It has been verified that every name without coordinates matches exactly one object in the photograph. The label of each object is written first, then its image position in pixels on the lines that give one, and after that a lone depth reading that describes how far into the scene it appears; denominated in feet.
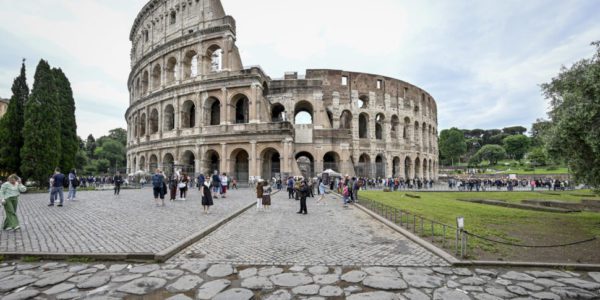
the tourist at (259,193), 38.24
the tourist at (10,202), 22.66
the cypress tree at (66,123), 85.10
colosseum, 88.33
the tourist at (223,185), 53.52
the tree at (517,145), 274.98
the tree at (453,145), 270.46
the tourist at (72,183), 44.52
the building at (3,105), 165.58
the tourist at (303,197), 33.81
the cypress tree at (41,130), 69.36
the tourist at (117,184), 59.06
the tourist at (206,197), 32.12
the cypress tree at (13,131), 71.61
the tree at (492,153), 272.31
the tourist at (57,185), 37.76
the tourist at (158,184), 39.02
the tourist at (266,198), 38.04
